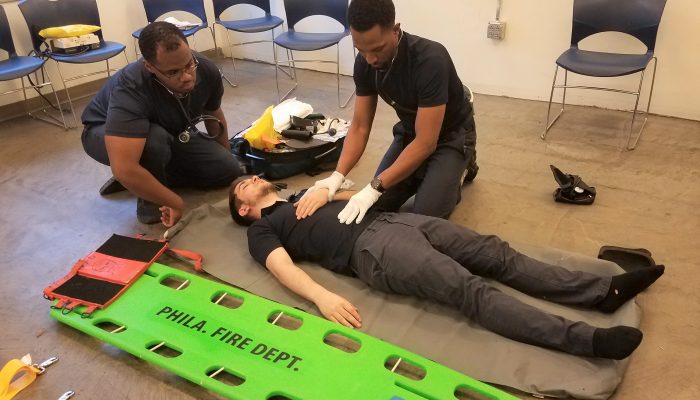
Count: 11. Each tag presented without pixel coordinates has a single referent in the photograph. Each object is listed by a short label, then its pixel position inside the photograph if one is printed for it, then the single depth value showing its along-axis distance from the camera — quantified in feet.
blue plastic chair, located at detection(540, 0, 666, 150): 9.92
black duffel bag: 9.39
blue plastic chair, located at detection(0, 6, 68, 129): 11.17
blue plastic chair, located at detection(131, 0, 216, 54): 14.24
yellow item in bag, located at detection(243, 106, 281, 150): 9.33
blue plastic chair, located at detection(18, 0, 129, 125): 11.99
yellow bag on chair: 11.99
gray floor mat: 5.18
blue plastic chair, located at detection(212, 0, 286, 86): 13.80
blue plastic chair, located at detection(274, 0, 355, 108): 12.55
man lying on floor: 5.41
